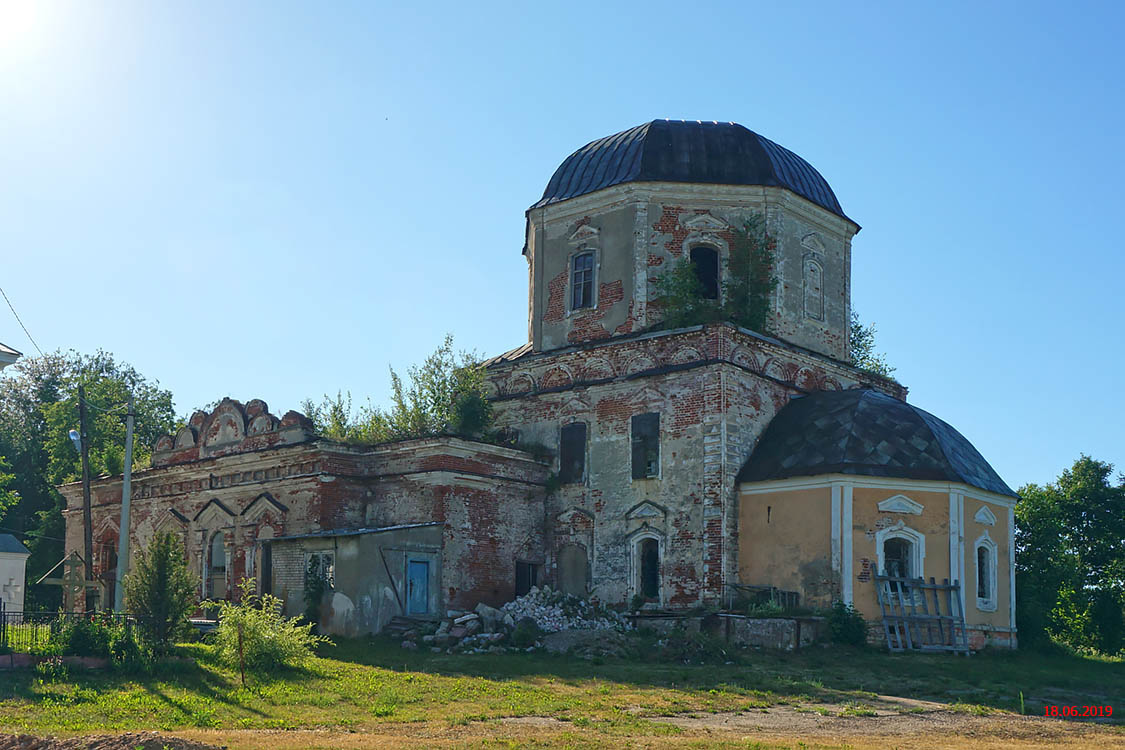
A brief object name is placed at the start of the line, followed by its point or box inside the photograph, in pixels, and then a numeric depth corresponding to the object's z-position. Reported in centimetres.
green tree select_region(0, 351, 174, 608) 4350
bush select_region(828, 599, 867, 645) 2286
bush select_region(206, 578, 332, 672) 1798
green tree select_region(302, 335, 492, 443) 2848
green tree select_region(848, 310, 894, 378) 3491
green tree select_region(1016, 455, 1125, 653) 3069
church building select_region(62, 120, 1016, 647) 2419
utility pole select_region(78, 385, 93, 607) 2762
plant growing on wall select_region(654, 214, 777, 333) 2681
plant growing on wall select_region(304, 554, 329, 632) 2434
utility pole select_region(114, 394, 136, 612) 2505
